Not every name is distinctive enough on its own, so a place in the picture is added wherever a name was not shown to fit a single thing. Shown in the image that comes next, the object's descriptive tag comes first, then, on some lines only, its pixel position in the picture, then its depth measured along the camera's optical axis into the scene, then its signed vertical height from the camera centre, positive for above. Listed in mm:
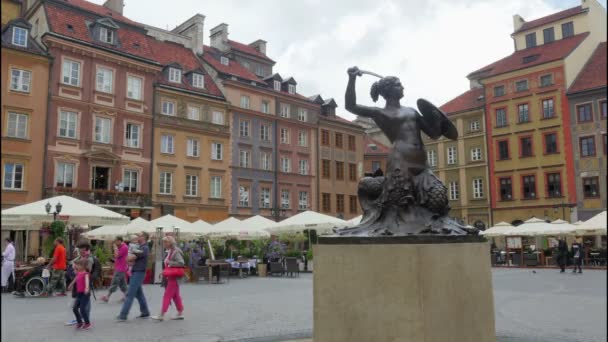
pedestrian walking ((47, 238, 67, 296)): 15891 -575
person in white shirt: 16188 -430
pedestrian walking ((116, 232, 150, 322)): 10508 -763
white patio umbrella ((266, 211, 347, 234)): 24922 +945
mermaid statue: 5482 +644
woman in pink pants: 10492 -642
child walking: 9414 -787
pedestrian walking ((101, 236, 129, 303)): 13703 -562
